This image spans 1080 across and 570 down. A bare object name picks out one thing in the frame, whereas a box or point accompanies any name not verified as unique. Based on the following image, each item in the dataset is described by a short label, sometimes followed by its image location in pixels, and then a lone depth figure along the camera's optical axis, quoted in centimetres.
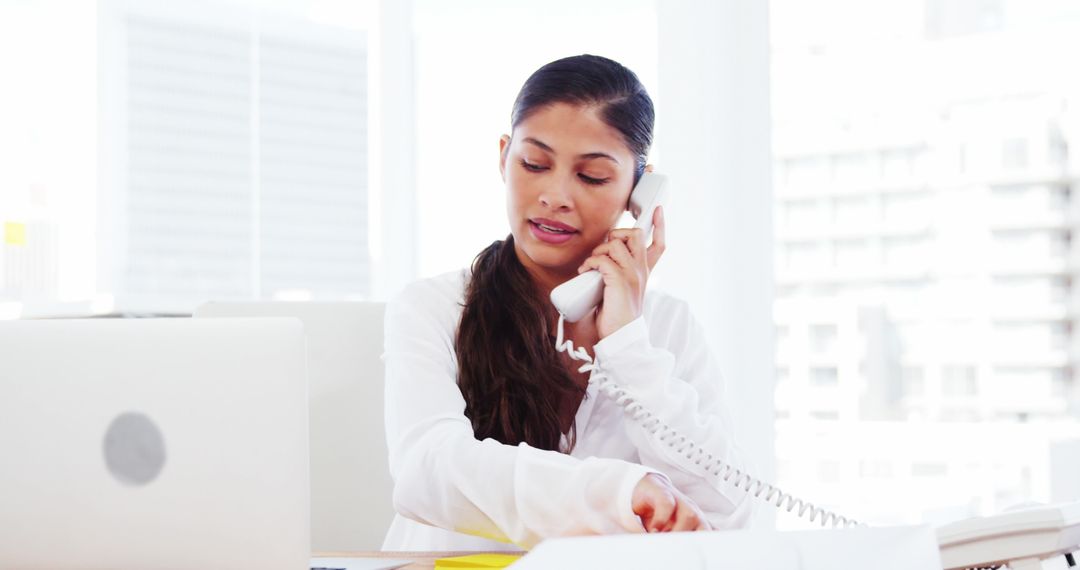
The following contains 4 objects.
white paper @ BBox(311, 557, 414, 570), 115
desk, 115
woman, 140
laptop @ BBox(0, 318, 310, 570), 90
